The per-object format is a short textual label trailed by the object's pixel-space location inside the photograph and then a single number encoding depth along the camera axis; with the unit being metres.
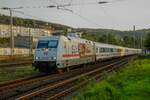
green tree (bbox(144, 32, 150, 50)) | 72.32
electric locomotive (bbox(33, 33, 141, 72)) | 28.61
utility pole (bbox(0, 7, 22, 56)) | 56.12
